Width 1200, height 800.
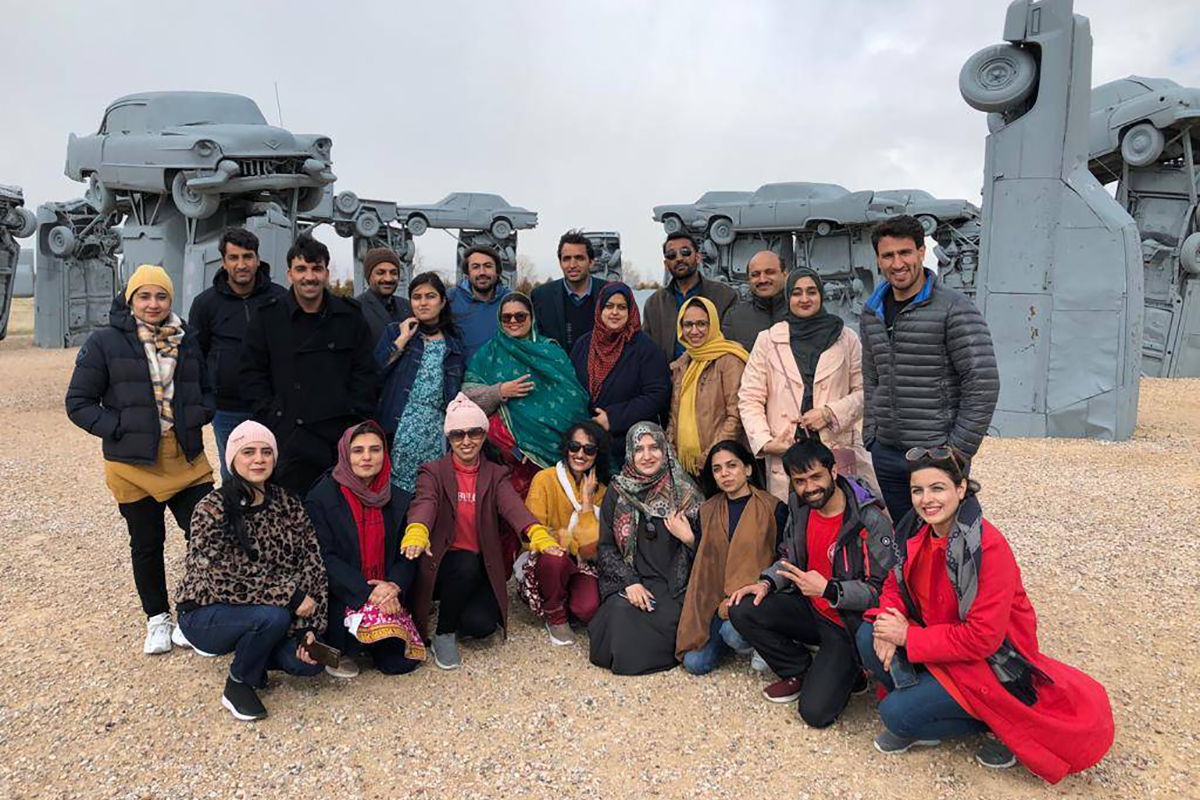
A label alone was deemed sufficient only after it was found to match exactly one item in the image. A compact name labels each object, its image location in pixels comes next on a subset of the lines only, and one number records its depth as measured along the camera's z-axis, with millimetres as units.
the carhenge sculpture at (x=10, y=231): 15758
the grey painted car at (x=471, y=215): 20156
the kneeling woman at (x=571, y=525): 3676
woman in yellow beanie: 3336
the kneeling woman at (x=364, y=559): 3215
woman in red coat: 2482
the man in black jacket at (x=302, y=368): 3576
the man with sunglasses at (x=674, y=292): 4297
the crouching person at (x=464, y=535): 3455
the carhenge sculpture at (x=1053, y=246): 7770
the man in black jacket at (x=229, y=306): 3832
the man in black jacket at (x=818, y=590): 2953
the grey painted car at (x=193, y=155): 9320
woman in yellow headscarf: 3746
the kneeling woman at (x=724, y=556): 3322
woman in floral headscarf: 3400
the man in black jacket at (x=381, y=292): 4211
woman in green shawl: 3842
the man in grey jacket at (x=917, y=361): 3053
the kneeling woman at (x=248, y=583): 3008
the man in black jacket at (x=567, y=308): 4273
